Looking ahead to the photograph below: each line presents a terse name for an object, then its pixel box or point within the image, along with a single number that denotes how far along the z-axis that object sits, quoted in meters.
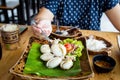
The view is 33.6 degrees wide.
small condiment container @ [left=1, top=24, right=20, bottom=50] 0.95
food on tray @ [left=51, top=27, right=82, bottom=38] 1.02
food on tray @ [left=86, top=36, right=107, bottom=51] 0.95
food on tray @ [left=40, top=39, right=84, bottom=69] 0.74
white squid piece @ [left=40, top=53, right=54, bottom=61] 0.77
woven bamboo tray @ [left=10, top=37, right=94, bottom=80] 0.68
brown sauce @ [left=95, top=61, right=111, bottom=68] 0.83
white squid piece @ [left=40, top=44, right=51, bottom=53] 0.81
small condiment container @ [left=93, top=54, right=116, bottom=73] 0.80
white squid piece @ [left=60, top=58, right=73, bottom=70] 0.73
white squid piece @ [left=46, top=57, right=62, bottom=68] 0.74
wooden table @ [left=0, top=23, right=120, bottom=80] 0.80
